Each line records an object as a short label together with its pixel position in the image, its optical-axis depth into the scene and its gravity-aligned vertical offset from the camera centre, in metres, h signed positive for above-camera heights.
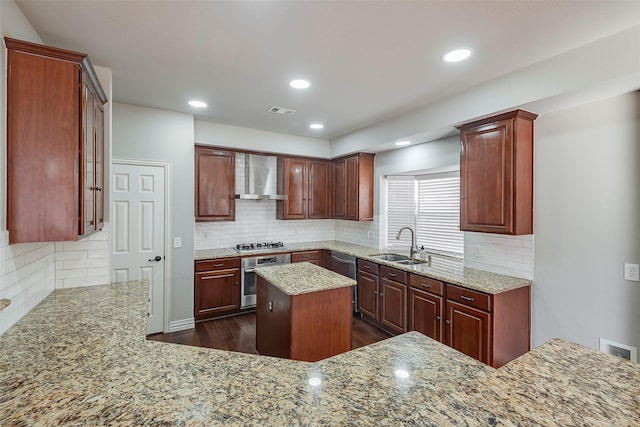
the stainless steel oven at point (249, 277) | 4.11 -0.92
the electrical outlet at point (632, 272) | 2.12 -0.43
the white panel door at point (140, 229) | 3.31 -0.20
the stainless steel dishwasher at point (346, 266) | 4.15 -0.79
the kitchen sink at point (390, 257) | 4.08 -0.62
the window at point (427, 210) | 3.73 +0.02
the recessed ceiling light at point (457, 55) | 2.05 +1.10
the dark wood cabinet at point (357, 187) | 4.52 +0.38
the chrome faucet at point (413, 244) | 3.90 -0.45
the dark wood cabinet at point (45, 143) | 1.55 +0.37
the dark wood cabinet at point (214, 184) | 4.00 +0.37
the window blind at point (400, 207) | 4.30 +0.07
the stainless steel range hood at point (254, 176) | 4.54 +0.55
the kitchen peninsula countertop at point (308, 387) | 0.86 -0.59
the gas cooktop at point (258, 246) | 4.42 -0.53
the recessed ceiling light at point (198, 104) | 3.16 +1.15
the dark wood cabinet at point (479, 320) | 2.50 -0.97
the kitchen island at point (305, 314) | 2.30 -0.83
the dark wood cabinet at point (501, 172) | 2.57 +0.36
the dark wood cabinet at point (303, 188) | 4.71 +0.39
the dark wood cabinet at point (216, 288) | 3.83 -1.00
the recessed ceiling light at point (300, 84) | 2.62 +1.14
